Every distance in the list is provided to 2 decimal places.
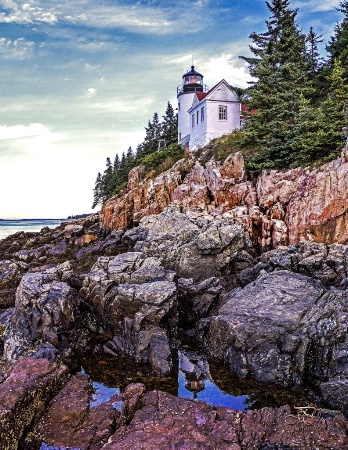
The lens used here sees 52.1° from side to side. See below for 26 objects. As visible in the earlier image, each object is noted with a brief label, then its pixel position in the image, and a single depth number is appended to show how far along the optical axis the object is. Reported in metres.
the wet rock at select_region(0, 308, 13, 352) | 16.70
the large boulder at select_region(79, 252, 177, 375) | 14.83
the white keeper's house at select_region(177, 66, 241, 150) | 42.78
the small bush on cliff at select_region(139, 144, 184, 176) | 43.38
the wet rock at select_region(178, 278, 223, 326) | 17.97
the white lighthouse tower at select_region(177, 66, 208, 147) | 50.78
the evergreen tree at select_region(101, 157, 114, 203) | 64.75
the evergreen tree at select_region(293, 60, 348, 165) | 25.36
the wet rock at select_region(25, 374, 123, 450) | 9.08
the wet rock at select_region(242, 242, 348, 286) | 18.09
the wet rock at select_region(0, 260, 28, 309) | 22.37
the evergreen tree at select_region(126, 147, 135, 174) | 59.56
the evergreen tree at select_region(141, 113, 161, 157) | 60.97
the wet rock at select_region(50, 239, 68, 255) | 35.44
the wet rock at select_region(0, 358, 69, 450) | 9.02
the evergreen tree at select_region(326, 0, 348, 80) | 36.61
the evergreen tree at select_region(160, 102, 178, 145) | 60.16
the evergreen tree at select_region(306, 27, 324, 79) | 44.10
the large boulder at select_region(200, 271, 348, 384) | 12.69
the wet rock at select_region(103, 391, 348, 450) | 8.25
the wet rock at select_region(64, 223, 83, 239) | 39.19
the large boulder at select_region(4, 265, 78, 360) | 15.39
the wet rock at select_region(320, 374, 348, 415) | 10.49
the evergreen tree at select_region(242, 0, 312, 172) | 29.00
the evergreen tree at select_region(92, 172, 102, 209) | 77.44
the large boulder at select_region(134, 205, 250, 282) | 21.62
